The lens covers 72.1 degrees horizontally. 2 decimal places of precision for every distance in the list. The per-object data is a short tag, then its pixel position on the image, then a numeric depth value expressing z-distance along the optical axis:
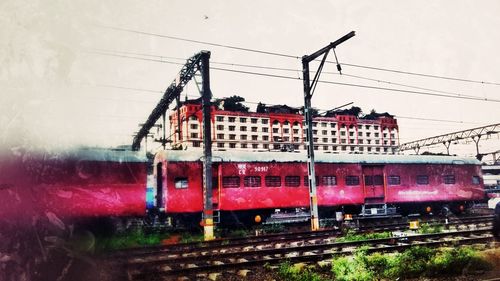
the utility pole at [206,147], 12.95
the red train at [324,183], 14.63
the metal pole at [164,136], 16.52
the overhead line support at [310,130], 14.24
